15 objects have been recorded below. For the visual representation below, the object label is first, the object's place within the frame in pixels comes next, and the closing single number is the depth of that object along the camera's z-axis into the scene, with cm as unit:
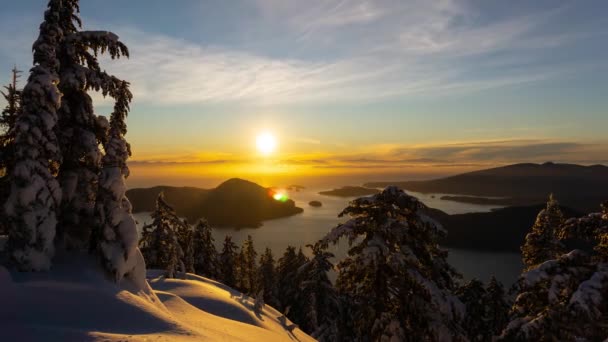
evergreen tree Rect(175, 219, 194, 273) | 3732
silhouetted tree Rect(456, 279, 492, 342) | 2120
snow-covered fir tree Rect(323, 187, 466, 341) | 1180
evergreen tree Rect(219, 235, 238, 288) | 5110
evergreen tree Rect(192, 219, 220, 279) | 4366
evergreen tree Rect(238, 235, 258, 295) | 5839
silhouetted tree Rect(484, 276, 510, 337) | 2189
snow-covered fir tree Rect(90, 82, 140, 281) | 1270
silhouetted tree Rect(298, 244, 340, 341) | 2800
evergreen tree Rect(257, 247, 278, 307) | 5662
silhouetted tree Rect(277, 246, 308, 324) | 4050
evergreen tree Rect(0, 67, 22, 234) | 1265
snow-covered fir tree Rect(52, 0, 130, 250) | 1379
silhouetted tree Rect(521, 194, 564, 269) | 2417
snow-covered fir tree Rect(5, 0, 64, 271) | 1162
